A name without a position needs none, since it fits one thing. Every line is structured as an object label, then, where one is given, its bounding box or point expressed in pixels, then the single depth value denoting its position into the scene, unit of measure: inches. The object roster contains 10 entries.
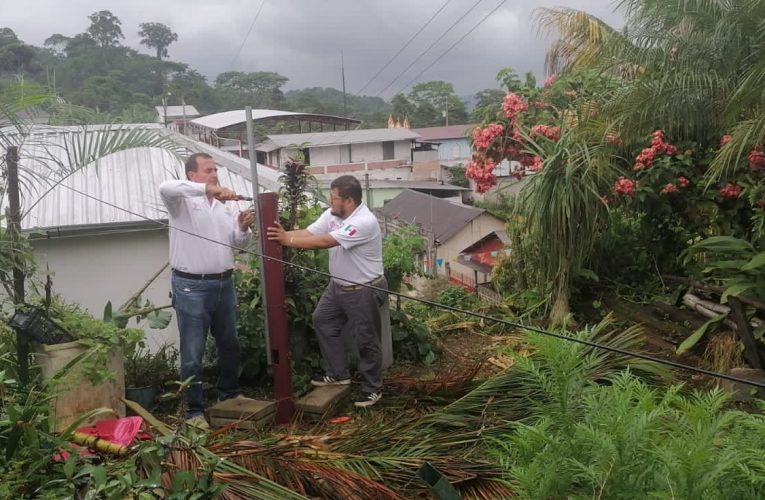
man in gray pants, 191.0
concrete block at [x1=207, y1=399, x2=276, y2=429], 173.2
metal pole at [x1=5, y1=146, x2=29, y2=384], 157.6
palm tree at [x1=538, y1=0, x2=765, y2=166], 208.5
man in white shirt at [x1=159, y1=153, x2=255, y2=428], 180.4
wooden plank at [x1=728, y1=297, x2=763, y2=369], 196.1
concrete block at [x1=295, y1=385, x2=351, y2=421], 181.9
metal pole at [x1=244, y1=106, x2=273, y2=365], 170.9
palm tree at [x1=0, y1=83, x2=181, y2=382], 165.6
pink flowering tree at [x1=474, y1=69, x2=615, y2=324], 264.4
